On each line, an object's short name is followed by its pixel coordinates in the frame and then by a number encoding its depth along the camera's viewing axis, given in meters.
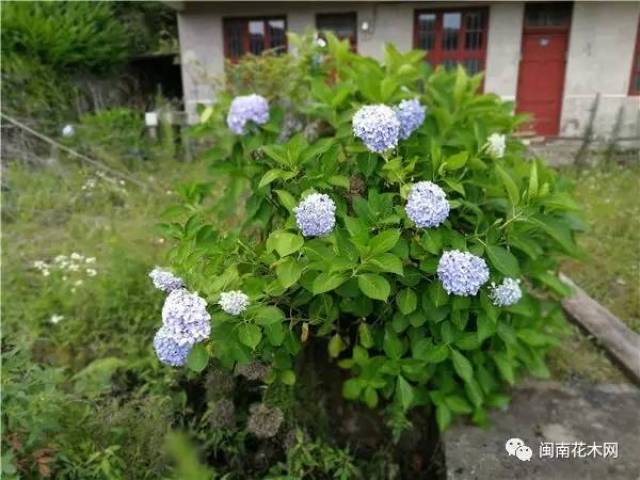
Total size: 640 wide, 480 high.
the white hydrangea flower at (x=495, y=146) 2.20
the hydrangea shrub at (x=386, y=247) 1.63
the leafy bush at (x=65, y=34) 8.92
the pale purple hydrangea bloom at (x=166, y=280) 1.70
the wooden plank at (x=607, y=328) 2.71
